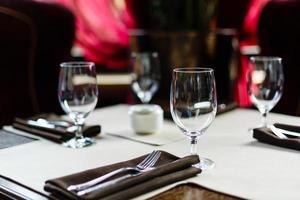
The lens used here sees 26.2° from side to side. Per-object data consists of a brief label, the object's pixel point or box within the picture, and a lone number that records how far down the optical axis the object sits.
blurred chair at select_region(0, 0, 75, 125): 2.05
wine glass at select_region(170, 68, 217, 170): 1.21
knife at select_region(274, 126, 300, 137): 1.39
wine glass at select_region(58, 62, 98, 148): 1.40
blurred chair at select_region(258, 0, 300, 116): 2.27
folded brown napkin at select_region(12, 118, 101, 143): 1.41
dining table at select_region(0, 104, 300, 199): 1.11
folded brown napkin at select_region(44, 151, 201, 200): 1.06
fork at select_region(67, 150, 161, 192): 1.07
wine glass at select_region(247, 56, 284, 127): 1.49
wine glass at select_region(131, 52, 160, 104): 1.86
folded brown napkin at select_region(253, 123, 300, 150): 1.33
